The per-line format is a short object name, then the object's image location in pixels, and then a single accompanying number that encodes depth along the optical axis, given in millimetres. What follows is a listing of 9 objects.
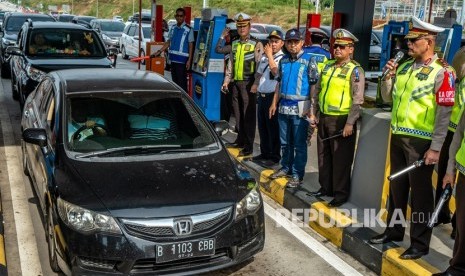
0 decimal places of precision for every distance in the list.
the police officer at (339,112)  5211
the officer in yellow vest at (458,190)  3873
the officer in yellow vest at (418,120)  4125
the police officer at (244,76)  7383
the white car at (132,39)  22195
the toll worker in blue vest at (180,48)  10031
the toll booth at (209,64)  9031
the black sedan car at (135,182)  3814
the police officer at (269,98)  6614
